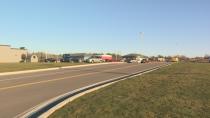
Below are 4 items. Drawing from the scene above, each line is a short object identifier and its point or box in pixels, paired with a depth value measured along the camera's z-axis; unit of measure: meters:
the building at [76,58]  42.27
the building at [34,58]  45.89
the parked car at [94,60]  41.24
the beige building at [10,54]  39.68
